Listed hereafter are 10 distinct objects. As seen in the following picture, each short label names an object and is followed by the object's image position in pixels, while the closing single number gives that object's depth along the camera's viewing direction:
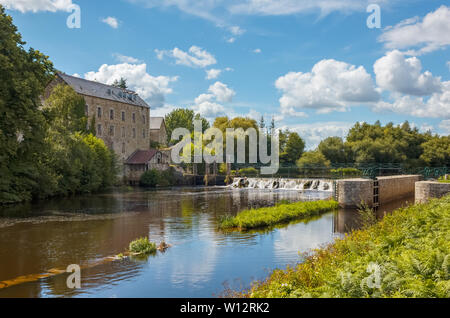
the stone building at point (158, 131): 68.38
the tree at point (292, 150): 63.03
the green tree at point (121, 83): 78.69
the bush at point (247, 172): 51.27
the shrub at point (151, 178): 46.75
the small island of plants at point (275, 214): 17.00
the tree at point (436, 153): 63.88
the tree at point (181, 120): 89.69
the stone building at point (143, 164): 49.38
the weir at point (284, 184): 39.28
